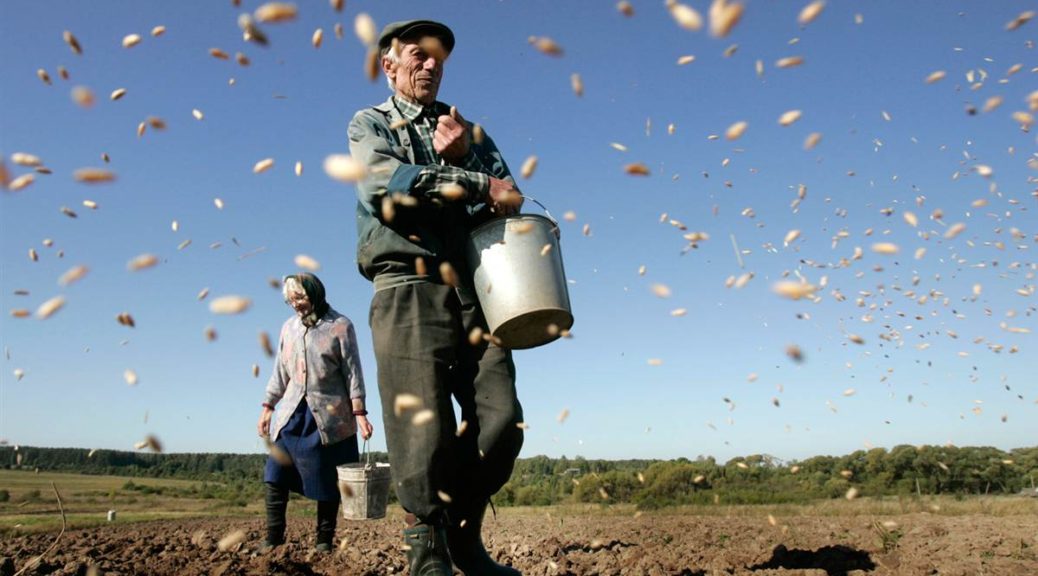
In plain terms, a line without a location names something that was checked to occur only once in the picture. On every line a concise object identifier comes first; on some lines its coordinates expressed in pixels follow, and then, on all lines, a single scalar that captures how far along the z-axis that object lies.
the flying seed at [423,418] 2.61
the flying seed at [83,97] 3.42
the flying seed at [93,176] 3.37
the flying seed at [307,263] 3.13
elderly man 2.62
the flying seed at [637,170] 3.19
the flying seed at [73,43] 3.52
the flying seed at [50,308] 3.33
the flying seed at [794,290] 3.22
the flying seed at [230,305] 3.08
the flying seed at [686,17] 3.10
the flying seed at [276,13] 3.16
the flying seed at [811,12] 3.43
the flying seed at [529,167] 3.16
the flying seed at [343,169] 2.66
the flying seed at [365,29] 3.10
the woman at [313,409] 5.23
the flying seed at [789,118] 3.88
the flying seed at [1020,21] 4.07
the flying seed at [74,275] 3.37
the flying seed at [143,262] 3.23
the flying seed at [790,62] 3.87
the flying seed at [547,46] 3.28
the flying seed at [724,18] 2.95
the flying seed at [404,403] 2.61
